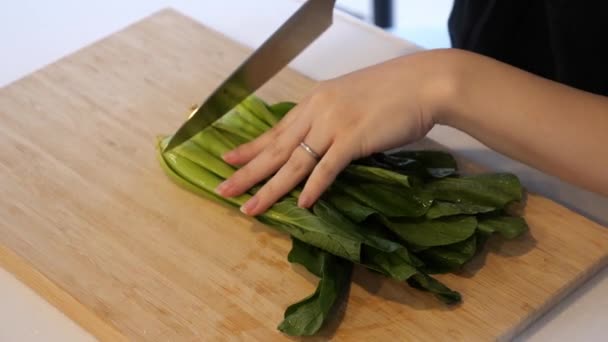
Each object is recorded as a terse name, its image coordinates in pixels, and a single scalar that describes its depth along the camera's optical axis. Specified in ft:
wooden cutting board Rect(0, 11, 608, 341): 2.91
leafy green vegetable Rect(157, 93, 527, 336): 2.91
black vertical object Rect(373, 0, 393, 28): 6.04
